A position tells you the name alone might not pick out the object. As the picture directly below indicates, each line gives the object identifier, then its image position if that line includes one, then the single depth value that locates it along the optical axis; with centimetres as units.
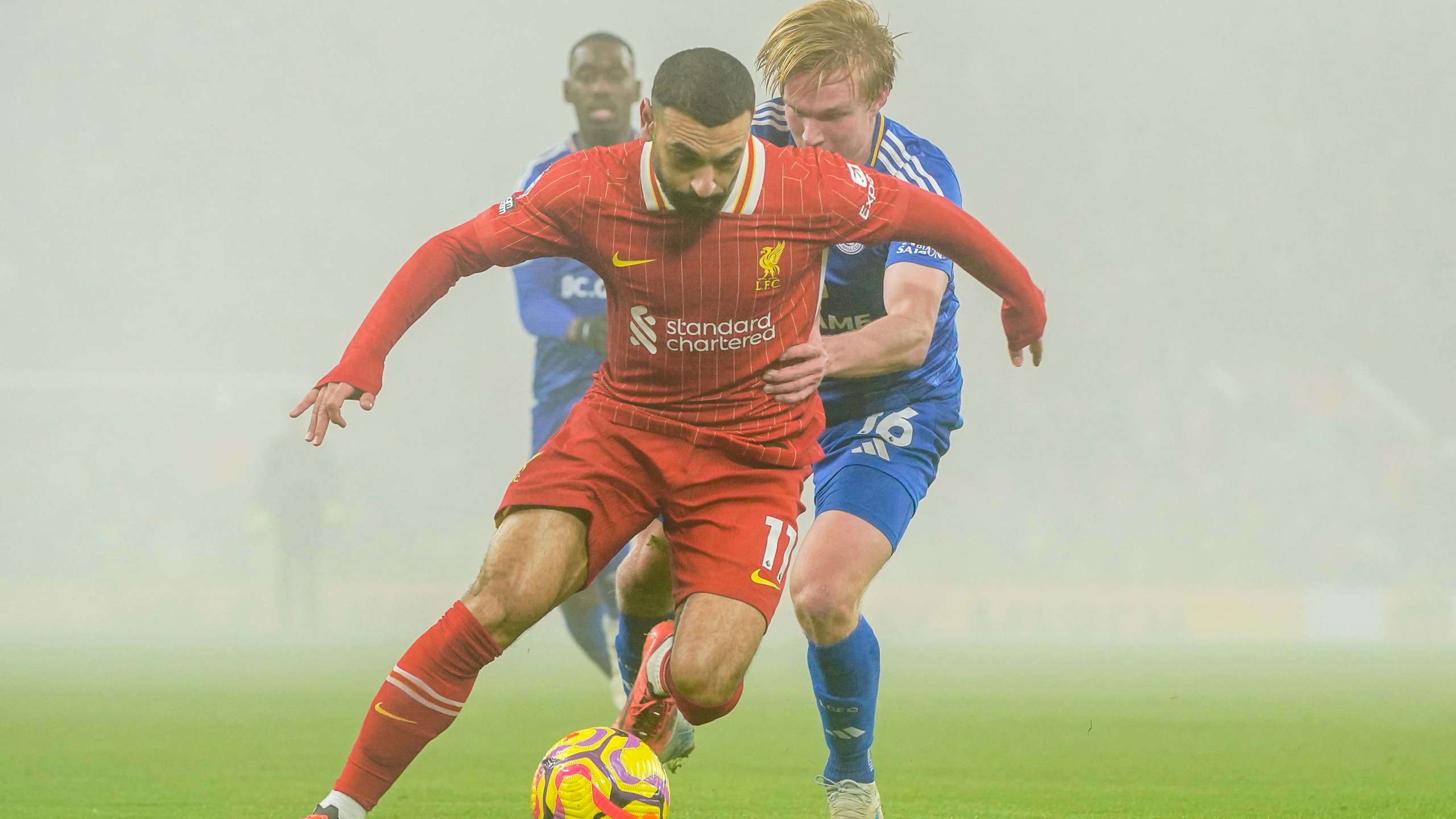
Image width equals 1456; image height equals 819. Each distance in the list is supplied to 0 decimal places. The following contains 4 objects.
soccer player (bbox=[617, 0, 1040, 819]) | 827
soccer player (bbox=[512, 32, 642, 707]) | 1432
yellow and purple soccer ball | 708
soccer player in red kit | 686
